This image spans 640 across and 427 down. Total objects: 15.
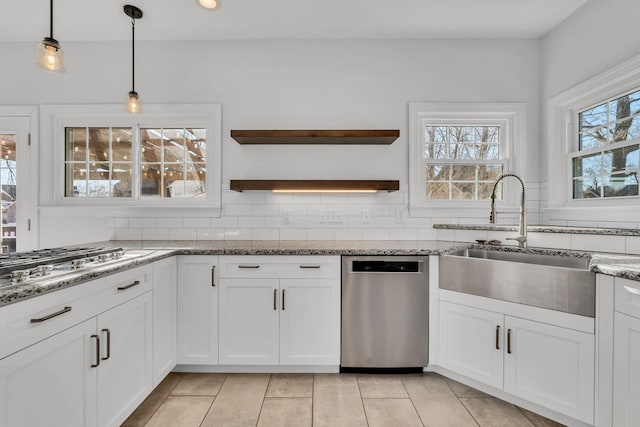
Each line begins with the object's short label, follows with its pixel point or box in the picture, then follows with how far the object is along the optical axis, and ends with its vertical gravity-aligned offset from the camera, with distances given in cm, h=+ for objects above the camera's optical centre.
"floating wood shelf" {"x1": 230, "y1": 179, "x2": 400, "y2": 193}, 254 +22
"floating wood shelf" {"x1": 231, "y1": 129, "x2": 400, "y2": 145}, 252 +63
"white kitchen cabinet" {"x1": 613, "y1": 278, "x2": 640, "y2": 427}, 136 -63
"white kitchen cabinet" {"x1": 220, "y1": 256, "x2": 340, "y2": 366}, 220 -68
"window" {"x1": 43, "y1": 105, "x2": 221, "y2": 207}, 288 +48
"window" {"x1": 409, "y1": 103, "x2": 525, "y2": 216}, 284 +58
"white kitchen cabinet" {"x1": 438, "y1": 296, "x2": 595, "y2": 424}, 161 -82
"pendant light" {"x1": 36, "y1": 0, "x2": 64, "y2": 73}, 153 +77
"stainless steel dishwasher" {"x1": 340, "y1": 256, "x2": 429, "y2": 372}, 219 -65
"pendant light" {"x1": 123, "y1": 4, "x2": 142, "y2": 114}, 224 +80
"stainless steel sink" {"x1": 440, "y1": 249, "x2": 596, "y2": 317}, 161 -38
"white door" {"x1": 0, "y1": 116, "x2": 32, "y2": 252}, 283 +22
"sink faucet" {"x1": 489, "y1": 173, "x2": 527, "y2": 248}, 218 -9
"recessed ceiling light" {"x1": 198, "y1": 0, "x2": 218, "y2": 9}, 190 +127
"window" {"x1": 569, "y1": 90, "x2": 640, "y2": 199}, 217 +48
